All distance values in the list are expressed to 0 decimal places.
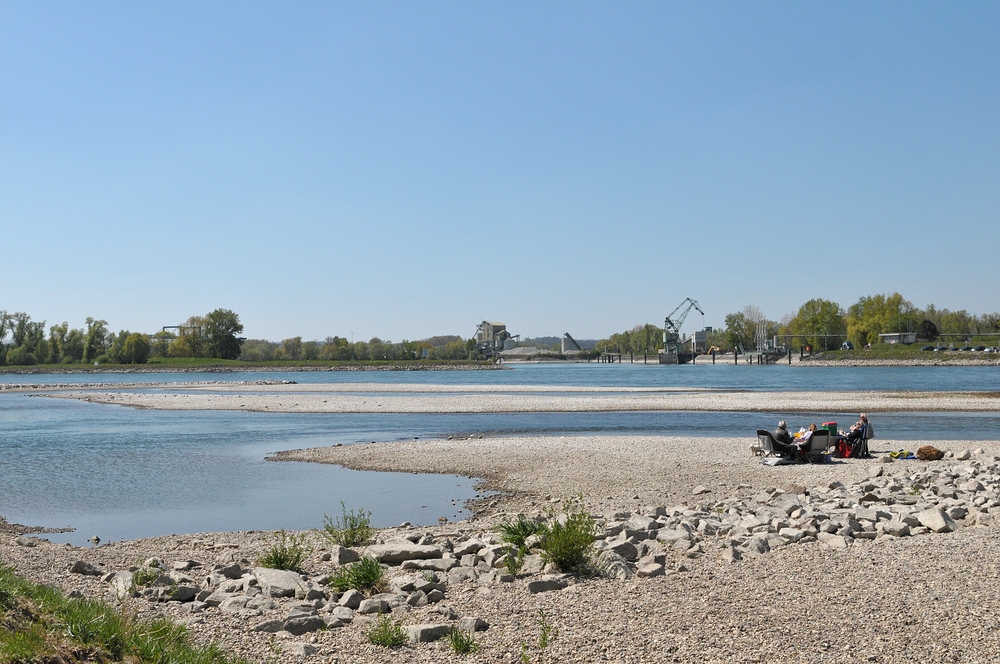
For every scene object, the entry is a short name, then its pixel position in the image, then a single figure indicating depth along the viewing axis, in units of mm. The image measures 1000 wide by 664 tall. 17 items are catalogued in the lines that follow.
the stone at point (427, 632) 7652
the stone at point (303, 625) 7984
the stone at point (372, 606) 8625
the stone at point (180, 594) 9281
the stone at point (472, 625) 7820
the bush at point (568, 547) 9750
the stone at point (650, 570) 9445
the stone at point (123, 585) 9156
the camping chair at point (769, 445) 22217
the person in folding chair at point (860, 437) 22859
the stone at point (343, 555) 11031
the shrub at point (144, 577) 9766
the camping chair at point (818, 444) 21812
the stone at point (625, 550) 10305
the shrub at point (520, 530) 11062
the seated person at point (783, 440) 22062
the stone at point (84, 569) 10242
